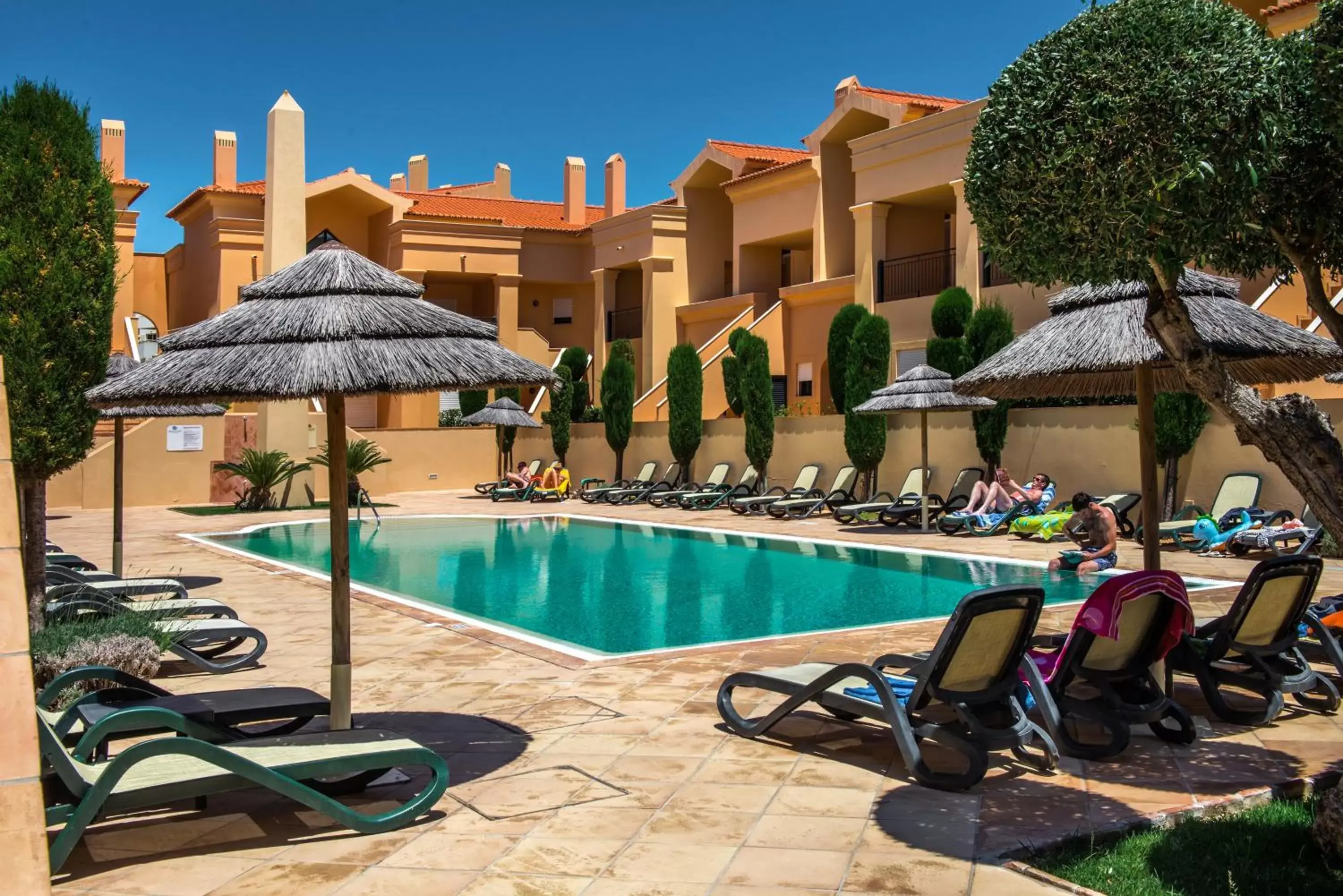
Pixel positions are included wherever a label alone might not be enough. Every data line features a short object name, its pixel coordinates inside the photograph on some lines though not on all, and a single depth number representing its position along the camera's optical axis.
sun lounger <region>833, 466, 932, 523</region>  21.16
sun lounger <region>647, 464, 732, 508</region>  26.47
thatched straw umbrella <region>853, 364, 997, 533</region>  19.09
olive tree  4.69
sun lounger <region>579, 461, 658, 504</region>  28.36
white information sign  27.28
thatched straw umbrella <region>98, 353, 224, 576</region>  12.25
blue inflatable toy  15.59
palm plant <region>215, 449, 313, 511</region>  26.03
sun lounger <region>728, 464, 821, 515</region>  23.70
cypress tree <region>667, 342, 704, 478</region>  27.44
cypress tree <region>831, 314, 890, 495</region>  22.91
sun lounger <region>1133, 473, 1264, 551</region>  16.12
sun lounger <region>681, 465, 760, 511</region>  25.59
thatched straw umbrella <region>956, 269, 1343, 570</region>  8.12
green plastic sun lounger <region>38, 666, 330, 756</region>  5.75
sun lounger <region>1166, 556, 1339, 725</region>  6.85
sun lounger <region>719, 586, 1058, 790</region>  5.71
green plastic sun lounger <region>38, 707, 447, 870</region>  4.66
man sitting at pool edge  14.34
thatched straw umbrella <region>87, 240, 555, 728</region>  5.75
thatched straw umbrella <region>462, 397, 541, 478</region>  29.30
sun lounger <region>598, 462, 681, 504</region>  27.75
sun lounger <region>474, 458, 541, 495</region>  29.94
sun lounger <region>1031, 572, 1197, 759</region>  6.20
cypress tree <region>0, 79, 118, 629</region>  7.85
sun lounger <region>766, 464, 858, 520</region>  23.03
